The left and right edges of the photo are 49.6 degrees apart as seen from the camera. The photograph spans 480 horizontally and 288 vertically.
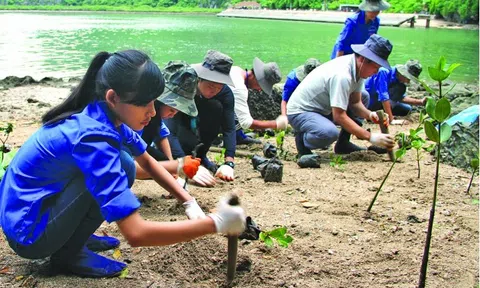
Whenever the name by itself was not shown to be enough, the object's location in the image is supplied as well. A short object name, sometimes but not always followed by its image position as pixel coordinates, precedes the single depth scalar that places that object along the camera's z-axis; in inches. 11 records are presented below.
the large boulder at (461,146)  165.5
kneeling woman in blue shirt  67.9
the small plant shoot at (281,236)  86.1
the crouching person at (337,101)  161.8
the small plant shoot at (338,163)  166.1
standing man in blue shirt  217.8
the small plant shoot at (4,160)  104.8
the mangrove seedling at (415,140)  116.7
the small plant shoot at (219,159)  159.9
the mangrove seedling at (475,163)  127.0
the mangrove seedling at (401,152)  114.6
